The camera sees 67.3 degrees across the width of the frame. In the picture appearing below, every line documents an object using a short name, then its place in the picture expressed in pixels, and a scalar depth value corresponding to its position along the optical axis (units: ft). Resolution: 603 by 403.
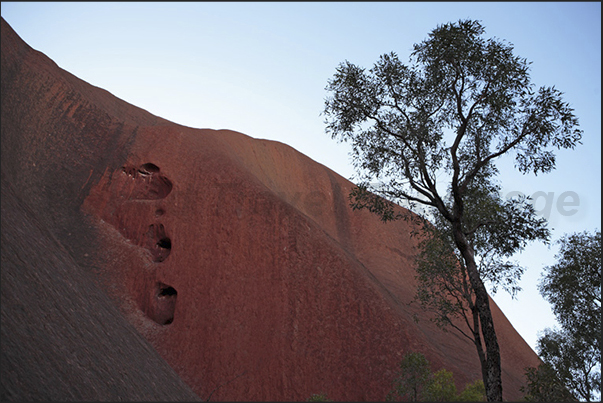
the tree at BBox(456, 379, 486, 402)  77.83
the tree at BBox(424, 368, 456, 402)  74.72
